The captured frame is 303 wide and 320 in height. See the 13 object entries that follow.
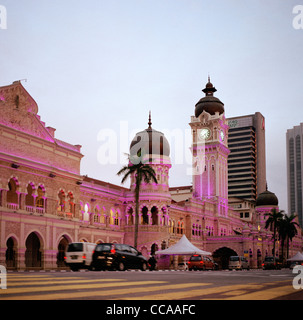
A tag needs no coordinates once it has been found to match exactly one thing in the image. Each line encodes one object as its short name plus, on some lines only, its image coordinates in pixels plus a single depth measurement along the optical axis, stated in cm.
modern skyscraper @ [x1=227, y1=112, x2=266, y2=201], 17575
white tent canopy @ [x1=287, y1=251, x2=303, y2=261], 7206
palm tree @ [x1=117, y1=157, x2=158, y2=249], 4812
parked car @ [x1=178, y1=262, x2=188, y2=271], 5192
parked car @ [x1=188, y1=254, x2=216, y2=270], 4169
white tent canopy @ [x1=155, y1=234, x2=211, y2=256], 4609
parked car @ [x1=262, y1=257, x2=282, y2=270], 5900
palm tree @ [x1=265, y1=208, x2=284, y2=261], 8694
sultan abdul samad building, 3816
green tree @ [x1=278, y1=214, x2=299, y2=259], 9012
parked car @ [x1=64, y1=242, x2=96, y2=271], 2818
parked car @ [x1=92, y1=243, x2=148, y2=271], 2709
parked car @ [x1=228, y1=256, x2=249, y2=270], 5409
